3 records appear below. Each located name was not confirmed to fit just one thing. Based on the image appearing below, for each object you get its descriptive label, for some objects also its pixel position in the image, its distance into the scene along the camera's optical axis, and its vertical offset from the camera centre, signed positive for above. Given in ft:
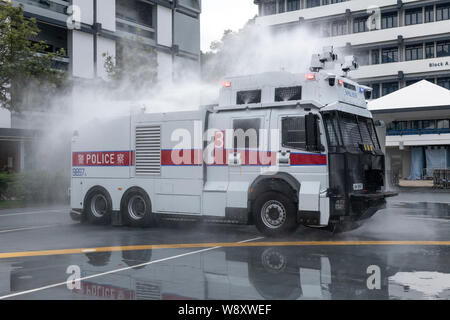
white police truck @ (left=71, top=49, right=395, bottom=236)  35.96 +0.49
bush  72.95 -3.03
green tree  68.64 +13.53
